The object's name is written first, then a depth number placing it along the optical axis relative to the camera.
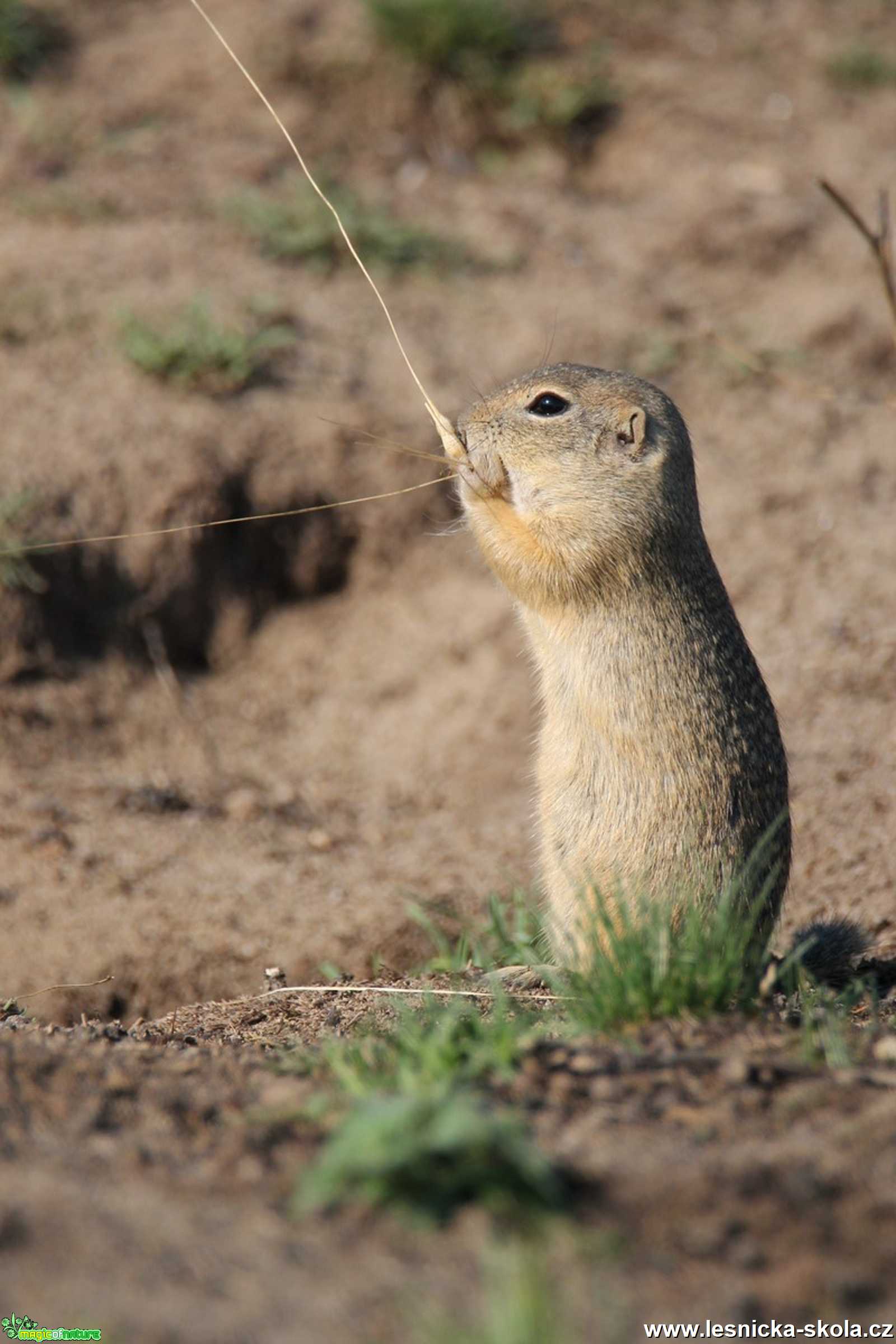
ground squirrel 8.16
